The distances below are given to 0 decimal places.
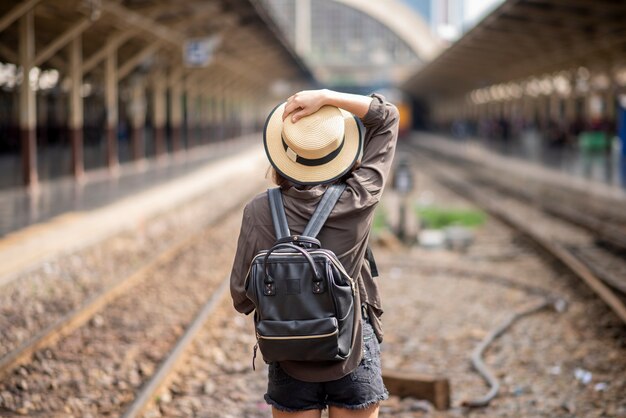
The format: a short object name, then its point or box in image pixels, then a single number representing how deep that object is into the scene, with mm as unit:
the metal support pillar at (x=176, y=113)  32516
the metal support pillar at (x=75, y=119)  20500
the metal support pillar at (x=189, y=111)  34781
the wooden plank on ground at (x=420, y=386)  5395
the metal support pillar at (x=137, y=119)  25391
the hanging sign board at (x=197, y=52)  24609
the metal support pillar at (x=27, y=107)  17062
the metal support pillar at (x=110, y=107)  22984
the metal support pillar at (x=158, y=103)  29516
